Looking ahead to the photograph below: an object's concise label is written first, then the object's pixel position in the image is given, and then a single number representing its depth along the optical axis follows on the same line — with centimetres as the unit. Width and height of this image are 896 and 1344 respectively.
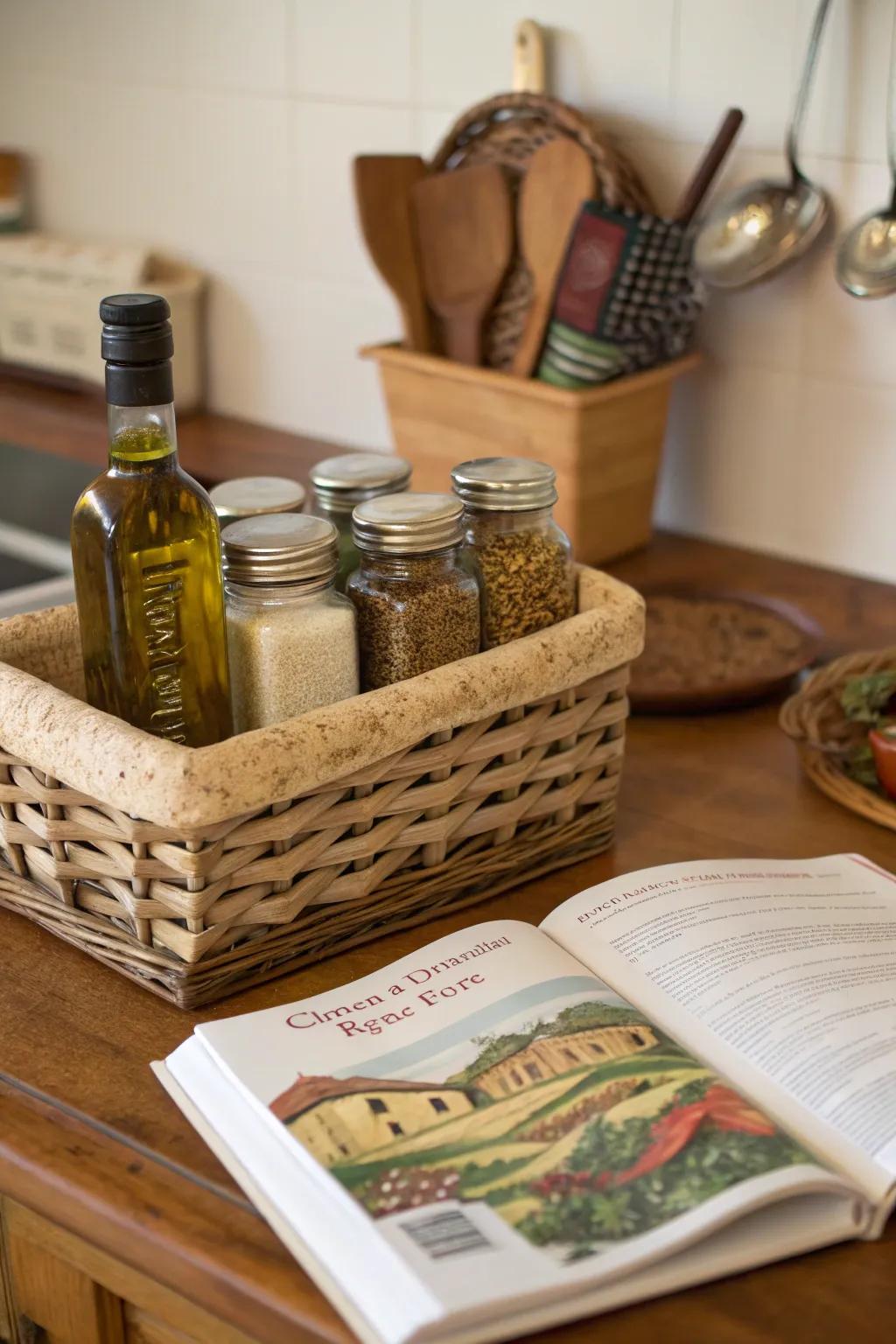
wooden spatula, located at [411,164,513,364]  137
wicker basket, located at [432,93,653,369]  133
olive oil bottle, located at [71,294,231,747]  75
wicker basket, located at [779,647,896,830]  99
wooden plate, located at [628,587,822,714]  113
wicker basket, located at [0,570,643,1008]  71
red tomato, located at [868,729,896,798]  97
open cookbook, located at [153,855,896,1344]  58
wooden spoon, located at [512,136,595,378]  132
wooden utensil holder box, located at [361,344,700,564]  133
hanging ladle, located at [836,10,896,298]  124
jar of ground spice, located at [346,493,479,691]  81
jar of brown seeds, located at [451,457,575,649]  86
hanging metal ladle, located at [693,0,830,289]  131
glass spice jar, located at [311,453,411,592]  91
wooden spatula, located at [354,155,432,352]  138
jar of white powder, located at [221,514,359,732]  77
